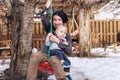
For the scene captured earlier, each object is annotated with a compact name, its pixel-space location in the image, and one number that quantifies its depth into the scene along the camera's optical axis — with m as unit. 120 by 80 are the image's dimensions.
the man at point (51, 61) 3.69
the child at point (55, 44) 3.72
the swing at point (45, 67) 4.36
